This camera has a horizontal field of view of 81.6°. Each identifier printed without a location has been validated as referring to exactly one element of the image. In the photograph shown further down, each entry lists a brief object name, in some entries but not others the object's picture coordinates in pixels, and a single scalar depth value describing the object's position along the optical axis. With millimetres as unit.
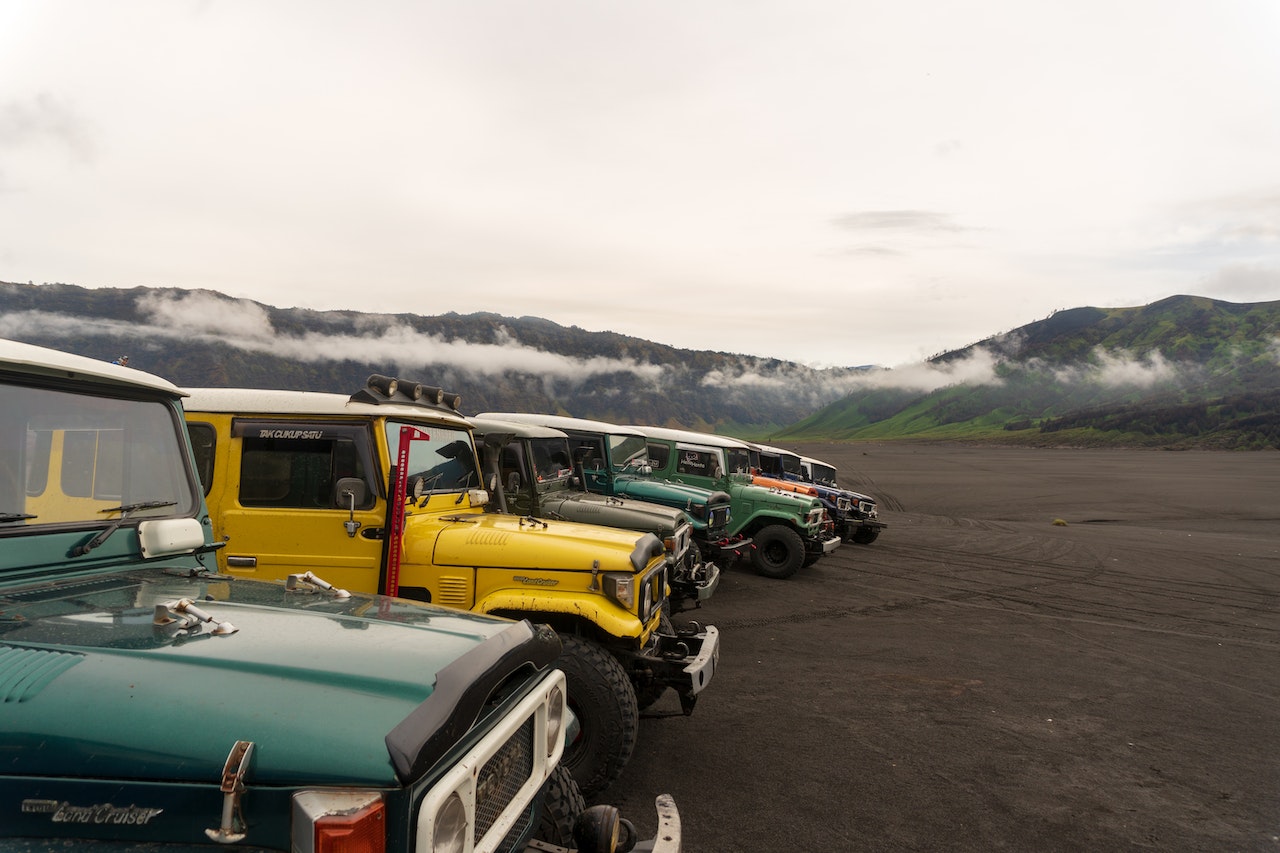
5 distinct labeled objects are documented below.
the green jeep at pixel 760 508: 12969
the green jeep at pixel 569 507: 7930
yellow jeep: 4758
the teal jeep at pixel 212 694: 1726
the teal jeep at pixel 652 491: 11086
